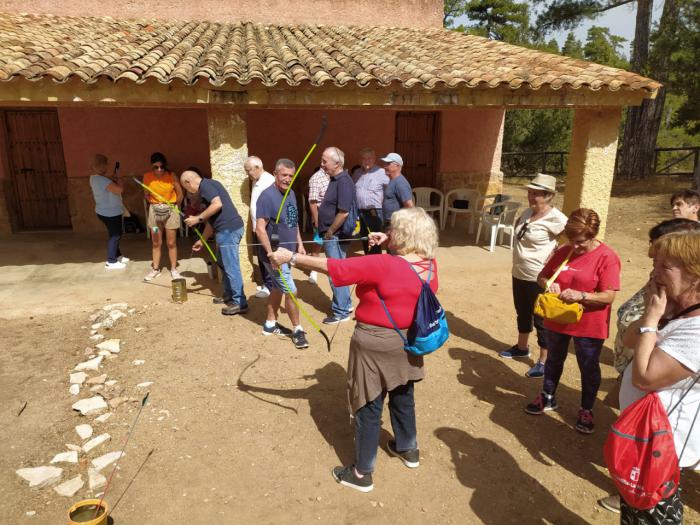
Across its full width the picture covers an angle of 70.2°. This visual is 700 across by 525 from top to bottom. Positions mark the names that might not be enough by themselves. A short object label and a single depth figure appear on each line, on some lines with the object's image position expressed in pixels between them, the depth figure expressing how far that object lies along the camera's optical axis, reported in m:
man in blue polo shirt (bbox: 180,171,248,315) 5.39
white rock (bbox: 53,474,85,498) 2.96
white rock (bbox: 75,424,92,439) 3.50
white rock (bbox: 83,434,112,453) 3.37
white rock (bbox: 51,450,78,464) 3.23
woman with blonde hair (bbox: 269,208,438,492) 2.59
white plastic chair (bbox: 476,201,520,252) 8.47
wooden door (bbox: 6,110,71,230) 9.45
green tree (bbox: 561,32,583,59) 35.72
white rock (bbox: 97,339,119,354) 4.78
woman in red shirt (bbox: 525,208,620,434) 3.23
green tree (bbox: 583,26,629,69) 31.65
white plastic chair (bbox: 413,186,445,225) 10.24
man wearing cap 5.51
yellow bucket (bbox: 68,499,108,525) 2.59
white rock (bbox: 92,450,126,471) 3.19
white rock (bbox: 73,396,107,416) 3.78
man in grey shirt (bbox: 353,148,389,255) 5.88
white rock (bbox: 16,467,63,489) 3.03
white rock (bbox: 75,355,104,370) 4.43
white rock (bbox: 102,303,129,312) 5.81
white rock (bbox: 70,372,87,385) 4.19
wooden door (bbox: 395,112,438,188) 11.07
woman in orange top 6.44
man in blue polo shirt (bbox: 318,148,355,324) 5.11
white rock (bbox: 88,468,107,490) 3.02
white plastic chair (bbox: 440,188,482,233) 9.70
